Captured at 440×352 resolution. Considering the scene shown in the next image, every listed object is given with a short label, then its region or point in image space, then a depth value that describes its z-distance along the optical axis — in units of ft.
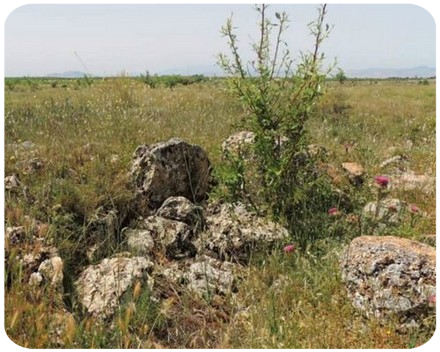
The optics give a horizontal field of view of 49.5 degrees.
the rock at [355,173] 17.97
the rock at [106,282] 9.58
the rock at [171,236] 13.33
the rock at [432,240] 12.34
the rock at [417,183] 17.57
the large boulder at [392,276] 9.37
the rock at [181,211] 14.39
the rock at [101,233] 12.44
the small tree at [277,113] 14.81
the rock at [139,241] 12.64
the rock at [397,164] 21.53
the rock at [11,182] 14.75
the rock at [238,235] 13.38
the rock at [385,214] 13.78
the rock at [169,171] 15.67
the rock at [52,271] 9.83
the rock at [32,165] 16.19
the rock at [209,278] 11.31
